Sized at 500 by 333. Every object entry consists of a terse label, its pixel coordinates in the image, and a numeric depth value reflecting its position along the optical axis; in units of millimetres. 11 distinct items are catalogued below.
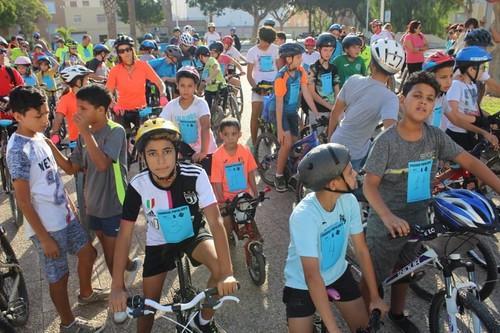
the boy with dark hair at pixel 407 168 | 3049
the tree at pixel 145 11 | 64000
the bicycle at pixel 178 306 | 2264
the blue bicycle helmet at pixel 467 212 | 2645
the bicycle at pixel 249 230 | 4324
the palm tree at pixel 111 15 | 30381
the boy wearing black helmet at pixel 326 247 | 2486
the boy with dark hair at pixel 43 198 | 3260
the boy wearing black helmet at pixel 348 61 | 7426
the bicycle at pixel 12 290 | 3732
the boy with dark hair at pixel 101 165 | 3645
